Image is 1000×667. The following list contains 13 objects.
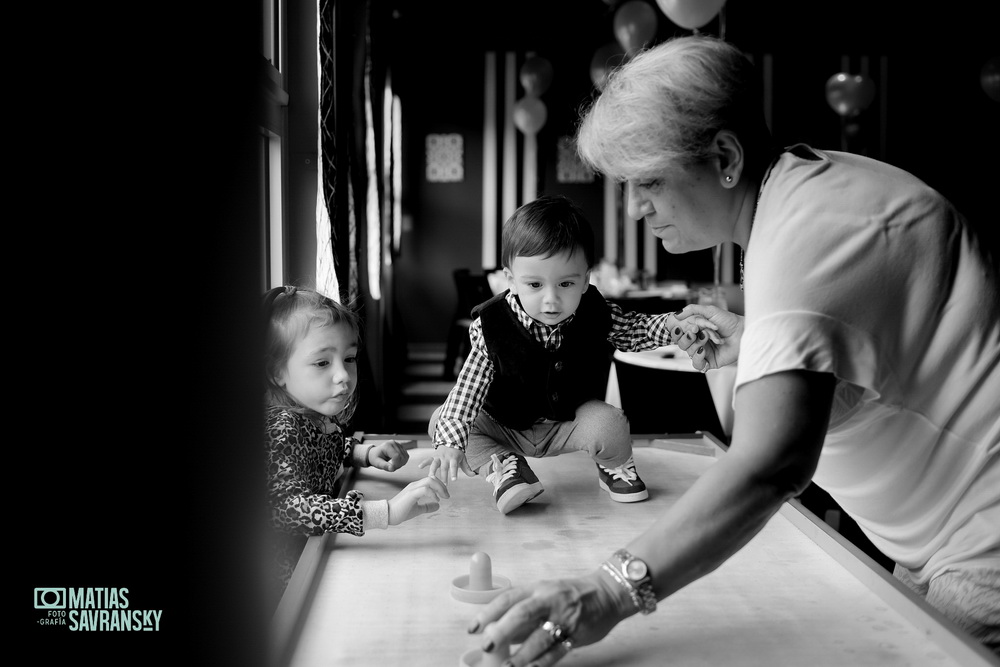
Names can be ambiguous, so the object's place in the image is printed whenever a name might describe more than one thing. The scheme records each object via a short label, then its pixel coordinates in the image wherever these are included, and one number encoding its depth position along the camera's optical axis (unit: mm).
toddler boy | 1894
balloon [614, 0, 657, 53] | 6656
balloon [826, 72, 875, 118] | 8594
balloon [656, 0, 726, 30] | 5160
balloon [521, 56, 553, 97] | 8945
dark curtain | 3045
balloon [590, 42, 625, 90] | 7375
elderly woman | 979
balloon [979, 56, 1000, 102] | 7688
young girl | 1502
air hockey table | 1056
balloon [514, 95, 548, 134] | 9555
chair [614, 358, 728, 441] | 3865
